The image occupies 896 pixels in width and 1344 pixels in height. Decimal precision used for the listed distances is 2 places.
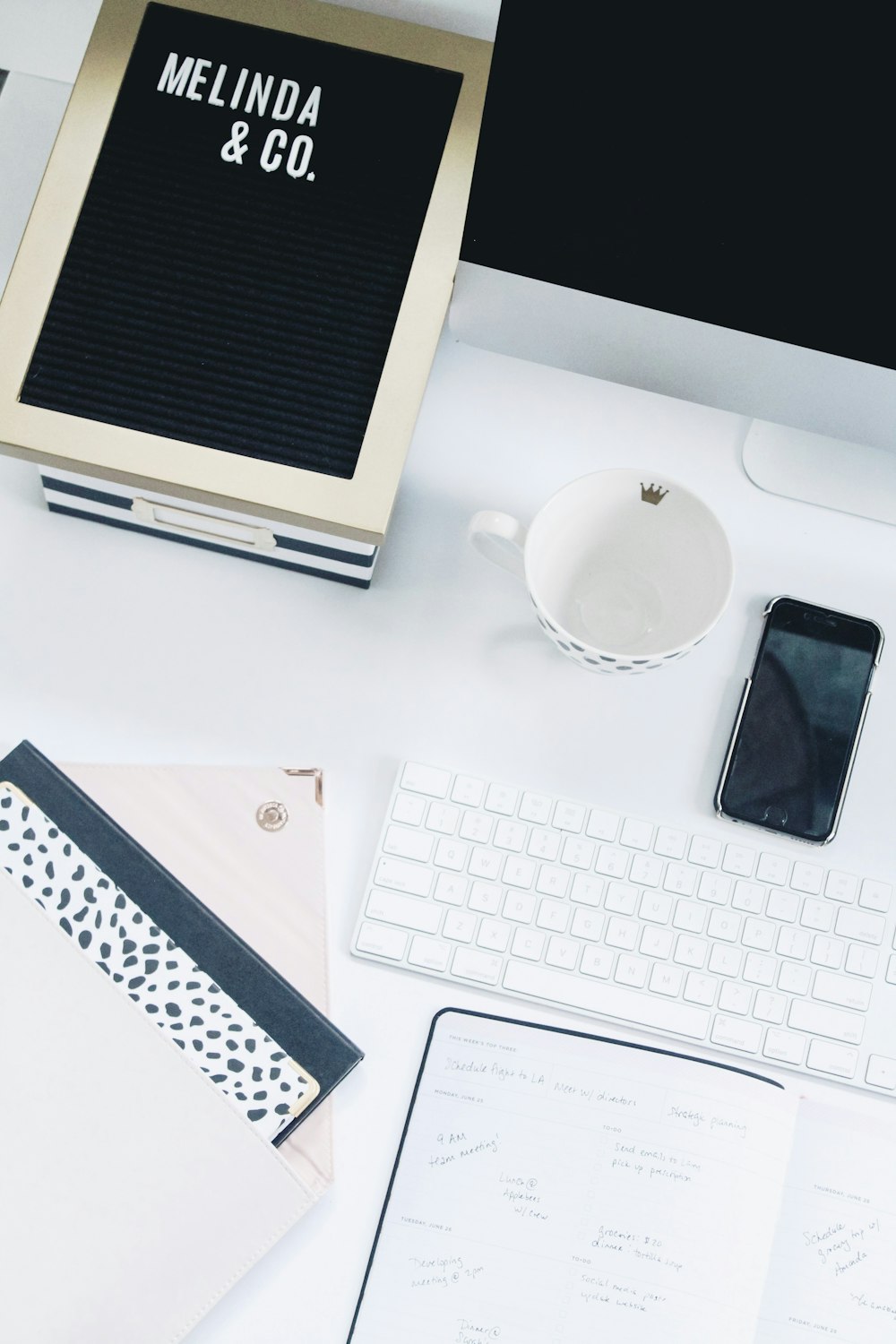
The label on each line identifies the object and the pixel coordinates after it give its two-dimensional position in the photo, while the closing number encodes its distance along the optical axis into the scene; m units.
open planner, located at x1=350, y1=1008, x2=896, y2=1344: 0.57
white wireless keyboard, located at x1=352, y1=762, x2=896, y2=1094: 0.62
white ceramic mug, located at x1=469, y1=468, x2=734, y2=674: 0.61
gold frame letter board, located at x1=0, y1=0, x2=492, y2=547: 0.59
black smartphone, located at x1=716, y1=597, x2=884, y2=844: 0.65
